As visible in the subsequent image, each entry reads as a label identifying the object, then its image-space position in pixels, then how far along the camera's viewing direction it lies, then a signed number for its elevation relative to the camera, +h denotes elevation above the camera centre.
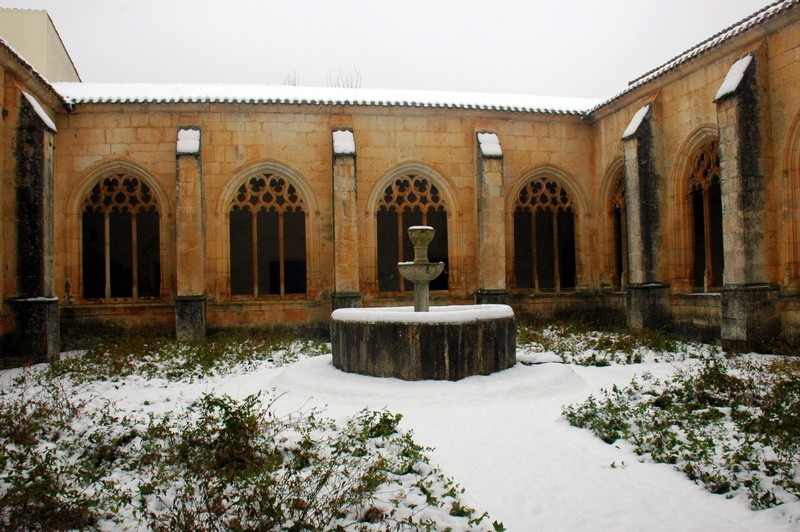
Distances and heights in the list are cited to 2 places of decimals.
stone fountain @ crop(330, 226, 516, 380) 7.29 -0.81
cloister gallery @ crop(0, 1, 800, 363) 9.88 +1.85
